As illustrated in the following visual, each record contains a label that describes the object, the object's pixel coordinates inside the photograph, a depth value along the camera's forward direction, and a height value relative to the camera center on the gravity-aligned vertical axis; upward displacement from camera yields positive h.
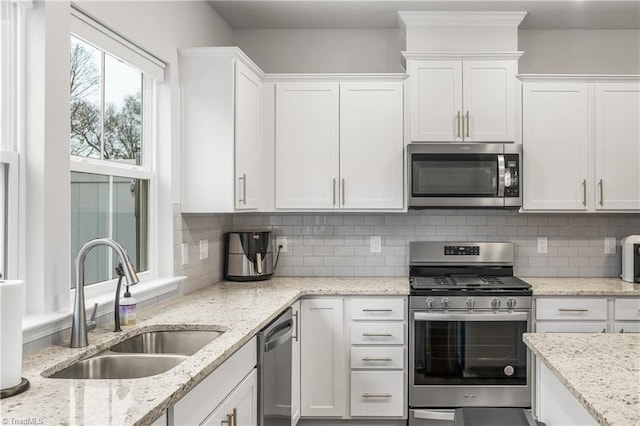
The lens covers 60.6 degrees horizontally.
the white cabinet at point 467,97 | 3.57 +0.77
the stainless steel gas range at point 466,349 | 3.29 -0.81
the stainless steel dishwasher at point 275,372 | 2.39 -0.76
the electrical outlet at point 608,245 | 3.92 -0.21
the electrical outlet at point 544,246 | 3.92 -0.22
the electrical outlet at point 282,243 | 3.99 -0.21
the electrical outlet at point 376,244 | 3.95 -0.21
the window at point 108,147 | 2.24 +0.31
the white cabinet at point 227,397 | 1.58 -0.61
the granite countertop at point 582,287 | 3.32 -0.45
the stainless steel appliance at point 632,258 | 3.64 -0.29
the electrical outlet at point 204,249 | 3.39 -0.22
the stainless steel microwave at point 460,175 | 3.51 +0.26
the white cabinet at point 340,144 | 3.63 +0.47
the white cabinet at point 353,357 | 3.34 -0.87
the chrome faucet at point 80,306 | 1.86 -0.32
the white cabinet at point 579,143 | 3.60 +0.48
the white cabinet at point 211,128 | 3.08 +0.49
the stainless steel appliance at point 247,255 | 3.64 -0.28
